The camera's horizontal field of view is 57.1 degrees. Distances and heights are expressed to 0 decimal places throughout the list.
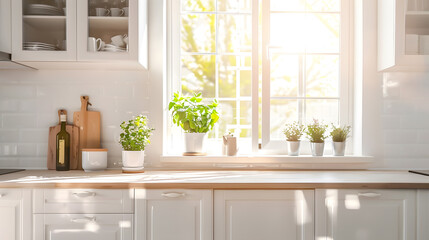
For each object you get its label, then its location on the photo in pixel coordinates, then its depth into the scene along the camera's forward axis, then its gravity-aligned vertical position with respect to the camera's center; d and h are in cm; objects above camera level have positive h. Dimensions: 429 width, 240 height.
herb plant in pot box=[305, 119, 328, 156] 275 -13
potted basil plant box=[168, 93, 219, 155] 272 -1
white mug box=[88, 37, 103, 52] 241 +45
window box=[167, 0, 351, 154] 294 +44
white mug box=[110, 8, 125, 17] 246 +66
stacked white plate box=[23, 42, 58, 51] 240 +44
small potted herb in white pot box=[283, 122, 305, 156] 278 -14
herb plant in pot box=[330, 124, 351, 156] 275 -14
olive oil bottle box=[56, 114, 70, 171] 262 -22
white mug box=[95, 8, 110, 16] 245 +66
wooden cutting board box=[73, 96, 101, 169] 271 -6
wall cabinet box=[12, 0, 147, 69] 239 +53
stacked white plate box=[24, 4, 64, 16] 244 +67
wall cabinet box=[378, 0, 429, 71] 246 +53
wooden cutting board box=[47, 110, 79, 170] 269 -19
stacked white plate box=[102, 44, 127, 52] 244 +43
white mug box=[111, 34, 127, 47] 245 +48
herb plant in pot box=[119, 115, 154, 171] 251 -17
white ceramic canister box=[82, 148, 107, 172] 256 -27
